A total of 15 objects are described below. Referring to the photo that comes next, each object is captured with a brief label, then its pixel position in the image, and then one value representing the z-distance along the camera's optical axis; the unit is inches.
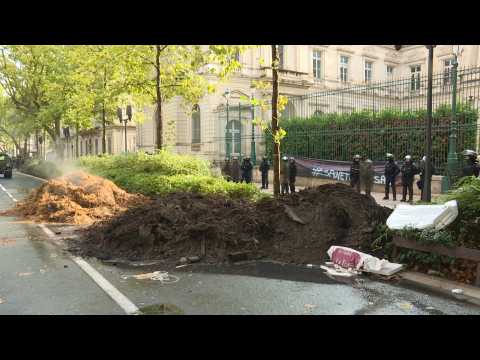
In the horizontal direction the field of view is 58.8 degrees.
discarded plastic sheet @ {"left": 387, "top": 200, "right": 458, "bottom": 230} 233.6
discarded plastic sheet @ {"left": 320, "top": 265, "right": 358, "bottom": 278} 239.8
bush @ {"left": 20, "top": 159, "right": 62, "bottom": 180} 1115.9
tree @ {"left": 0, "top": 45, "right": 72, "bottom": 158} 1234.0
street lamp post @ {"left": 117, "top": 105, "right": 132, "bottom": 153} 898.4
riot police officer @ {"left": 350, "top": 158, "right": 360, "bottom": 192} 631.8
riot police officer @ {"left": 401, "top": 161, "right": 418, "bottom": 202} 569.3
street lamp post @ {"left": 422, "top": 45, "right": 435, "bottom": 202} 379.2
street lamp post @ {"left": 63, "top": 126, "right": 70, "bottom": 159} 1353.6
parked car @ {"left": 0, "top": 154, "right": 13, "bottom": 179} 1256.2
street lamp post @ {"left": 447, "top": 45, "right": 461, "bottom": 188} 491.5
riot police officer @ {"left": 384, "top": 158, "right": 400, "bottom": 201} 600.2
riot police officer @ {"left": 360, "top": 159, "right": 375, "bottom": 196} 611.9
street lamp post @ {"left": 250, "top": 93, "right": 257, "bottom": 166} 909.2
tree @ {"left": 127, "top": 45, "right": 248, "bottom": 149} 632.4
